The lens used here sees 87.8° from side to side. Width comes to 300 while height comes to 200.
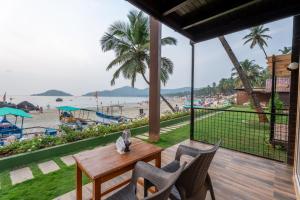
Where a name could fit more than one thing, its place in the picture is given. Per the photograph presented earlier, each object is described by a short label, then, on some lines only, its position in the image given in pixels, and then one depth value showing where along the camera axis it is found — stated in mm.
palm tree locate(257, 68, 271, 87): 29097
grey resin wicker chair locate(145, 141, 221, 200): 1376
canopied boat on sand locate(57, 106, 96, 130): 8484
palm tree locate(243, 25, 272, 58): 20812
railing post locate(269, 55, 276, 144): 3771
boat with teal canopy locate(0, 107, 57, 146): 5425
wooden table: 1518
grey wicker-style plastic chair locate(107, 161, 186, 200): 1300
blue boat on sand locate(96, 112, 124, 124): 8867
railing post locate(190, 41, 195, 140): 4124
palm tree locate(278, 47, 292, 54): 23603
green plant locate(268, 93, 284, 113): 5652
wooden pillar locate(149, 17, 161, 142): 4302
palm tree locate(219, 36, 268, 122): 6559
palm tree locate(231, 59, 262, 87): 29828
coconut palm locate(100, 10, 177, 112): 8633
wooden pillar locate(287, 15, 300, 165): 2881
